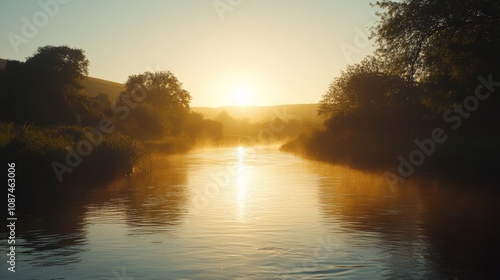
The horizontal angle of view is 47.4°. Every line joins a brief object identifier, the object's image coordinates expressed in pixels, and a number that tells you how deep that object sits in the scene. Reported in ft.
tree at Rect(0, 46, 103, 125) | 239.50
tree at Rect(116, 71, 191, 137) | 344.24
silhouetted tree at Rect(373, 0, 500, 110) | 108.68
